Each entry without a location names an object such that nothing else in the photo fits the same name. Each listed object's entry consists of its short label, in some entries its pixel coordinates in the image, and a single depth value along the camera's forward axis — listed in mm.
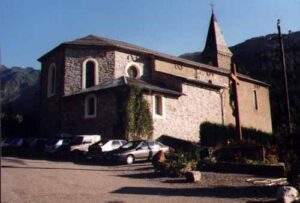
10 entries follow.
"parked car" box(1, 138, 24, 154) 30950
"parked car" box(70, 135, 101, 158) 25438
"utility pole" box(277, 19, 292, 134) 21177
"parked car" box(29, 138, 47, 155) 28906
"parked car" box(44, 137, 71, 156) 25844
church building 30016
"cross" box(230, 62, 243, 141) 20381
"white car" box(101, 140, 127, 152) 23934
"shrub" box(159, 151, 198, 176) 16578
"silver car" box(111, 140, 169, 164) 22189
